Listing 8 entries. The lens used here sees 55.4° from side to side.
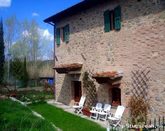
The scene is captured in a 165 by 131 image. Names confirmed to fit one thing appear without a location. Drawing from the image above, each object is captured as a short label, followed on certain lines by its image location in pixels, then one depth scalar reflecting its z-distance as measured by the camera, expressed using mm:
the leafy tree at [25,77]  19242
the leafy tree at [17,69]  19373
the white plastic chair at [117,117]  6840
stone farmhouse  6250
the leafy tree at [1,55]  19881
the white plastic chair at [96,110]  7779
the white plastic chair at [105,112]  7538
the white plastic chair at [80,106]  8702
